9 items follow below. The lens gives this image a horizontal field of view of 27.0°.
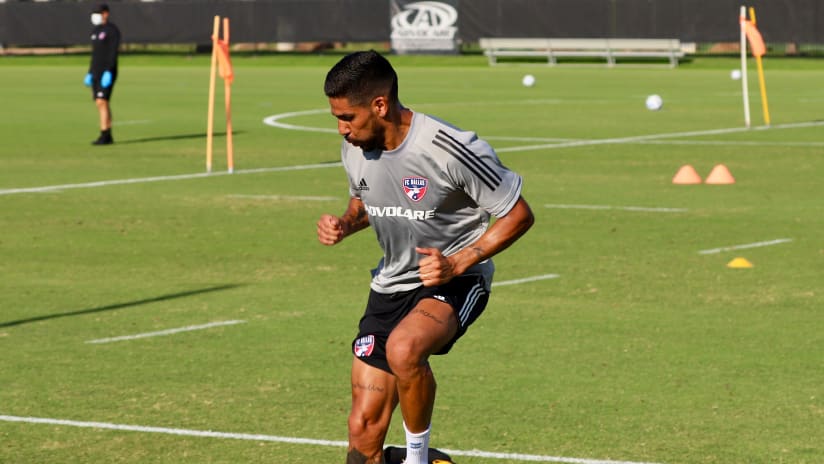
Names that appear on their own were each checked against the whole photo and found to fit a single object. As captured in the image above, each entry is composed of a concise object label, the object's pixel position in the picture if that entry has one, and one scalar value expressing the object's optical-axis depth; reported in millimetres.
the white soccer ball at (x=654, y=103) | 34688
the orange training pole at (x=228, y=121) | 21616
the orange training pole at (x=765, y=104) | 28669
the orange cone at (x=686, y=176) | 20578
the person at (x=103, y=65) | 27297
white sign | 61906
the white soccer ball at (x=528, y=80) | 45625
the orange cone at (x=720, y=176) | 20578
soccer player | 7105
